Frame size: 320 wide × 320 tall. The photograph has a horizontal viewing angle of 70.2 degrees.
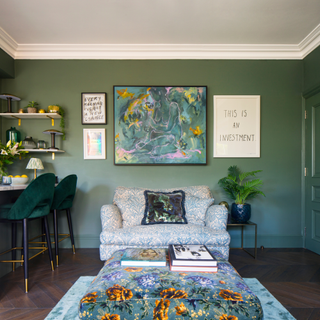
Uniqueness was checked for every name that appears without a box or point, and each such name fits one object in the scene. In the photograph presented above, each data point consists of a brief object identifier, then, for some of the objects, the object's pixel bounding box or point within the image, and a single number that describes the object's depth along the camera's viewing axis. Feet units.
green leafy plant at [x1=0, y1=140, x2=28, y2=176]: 8.47
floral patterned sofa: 7.63
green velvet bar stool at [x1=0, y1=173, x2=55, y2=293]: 6.70
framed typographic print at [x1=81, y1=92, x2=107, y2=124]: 10.81
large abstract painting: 10.73
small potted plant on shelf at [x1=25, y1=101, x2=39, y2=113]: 10.15
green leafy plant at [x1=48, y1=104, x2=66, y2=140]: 10.31
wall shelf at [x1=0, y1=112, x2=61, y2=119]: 10.07
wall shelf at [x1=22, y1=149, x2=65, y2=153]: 9.99
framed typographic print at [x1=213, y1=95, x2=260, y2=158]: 10.87
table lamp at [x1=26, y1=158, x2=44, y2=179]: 9.63
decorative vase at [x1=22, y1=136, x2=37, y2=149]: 10.07
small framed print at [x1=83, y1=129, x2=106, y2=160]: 10.81
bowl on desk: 8.17
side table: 9.33
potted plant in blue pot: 9.61
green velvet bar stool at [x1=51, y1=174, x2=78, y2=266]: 8.78
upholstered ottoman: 3.78
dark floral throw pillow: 8.66
